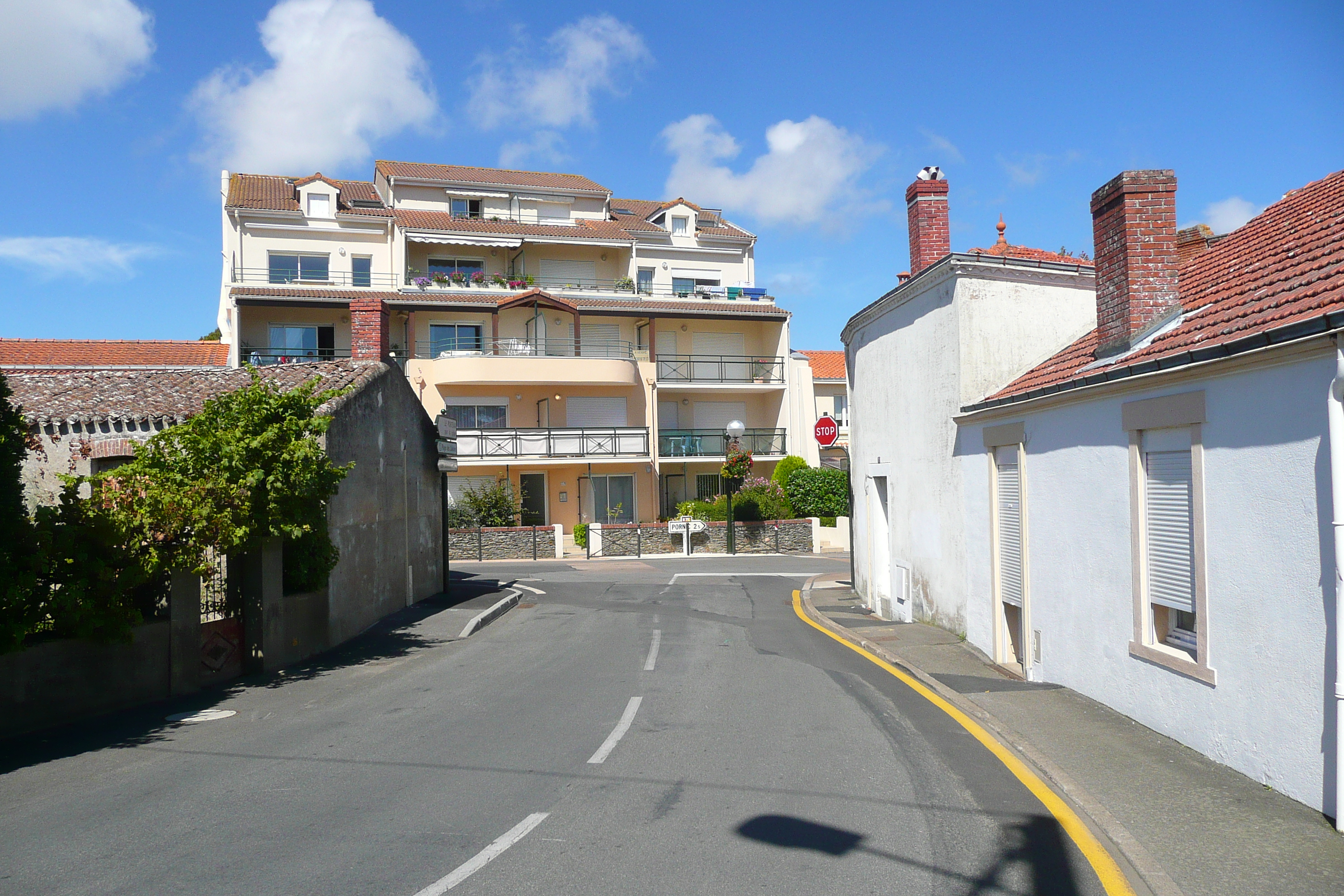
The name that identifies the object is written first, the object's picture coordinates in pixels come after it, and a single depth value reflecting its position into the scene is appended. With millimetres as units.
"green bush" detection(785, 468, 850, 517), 36062
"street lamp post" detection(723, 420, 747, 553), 32219
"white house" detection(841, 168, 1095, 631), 12375
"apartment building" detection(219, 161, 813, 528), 35750
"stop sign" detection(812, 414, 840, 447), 21922
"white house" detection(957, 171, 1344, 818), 5859
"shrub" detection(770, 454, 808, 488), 37438
